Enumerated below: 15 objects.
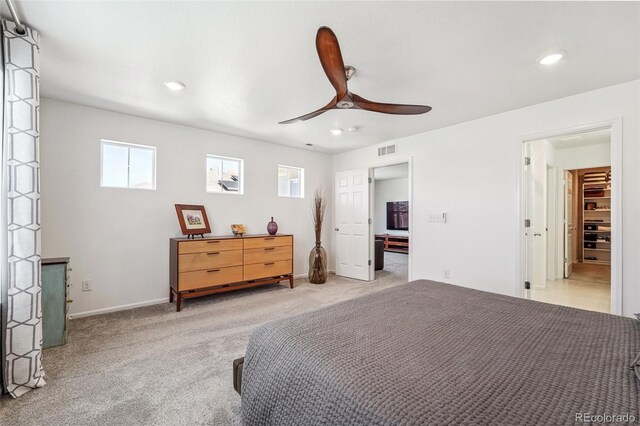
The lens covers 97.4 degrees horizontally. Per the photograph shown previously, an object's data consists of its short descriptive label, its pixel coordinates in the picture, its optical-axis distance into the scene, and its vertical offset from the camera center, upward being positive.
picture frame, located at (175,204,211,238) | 3.67 -0.10
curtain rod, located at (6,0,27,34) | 1.63 +1.19
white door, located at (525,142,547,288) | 4.30 +0.00
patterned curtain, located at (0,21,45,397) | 1.79 -0.06
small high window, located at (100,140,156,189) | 3.36 +0.58
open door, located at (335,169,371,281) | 4.95 -0.20
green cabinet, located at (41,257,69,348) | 2.43 -0.80
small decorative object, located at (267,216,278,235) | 4.46 -0.24
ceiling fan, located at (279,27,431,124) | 1.52 +0.87
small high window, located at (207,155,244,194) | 4.18 +0.59
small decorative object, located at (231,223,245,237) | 4.18 -0.25
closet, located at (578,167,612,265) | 6.39 +0.00
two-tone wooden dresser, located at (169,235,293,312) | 3.40 -0.68
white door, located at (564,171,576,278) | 5.06 -0.18
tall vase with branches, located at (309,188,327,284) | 4.75 -0.66
